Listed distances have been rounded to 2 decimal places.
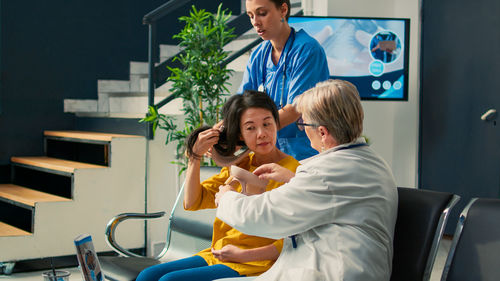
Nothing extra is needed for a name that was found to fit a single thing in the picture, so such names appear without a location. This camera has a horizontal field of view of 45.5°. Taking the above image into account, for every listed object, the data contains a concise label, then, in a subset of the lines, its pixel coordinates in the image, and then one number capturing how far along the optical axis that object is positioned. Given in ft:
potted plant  13.99
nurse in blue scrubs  7.82
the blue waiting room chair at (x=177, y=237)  8.70
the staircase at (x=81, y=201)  13.71
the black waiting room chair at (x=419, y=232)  5.37
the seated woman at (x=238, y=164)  6.48
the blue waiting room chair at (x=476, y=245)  5.04
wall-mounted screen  15.84
